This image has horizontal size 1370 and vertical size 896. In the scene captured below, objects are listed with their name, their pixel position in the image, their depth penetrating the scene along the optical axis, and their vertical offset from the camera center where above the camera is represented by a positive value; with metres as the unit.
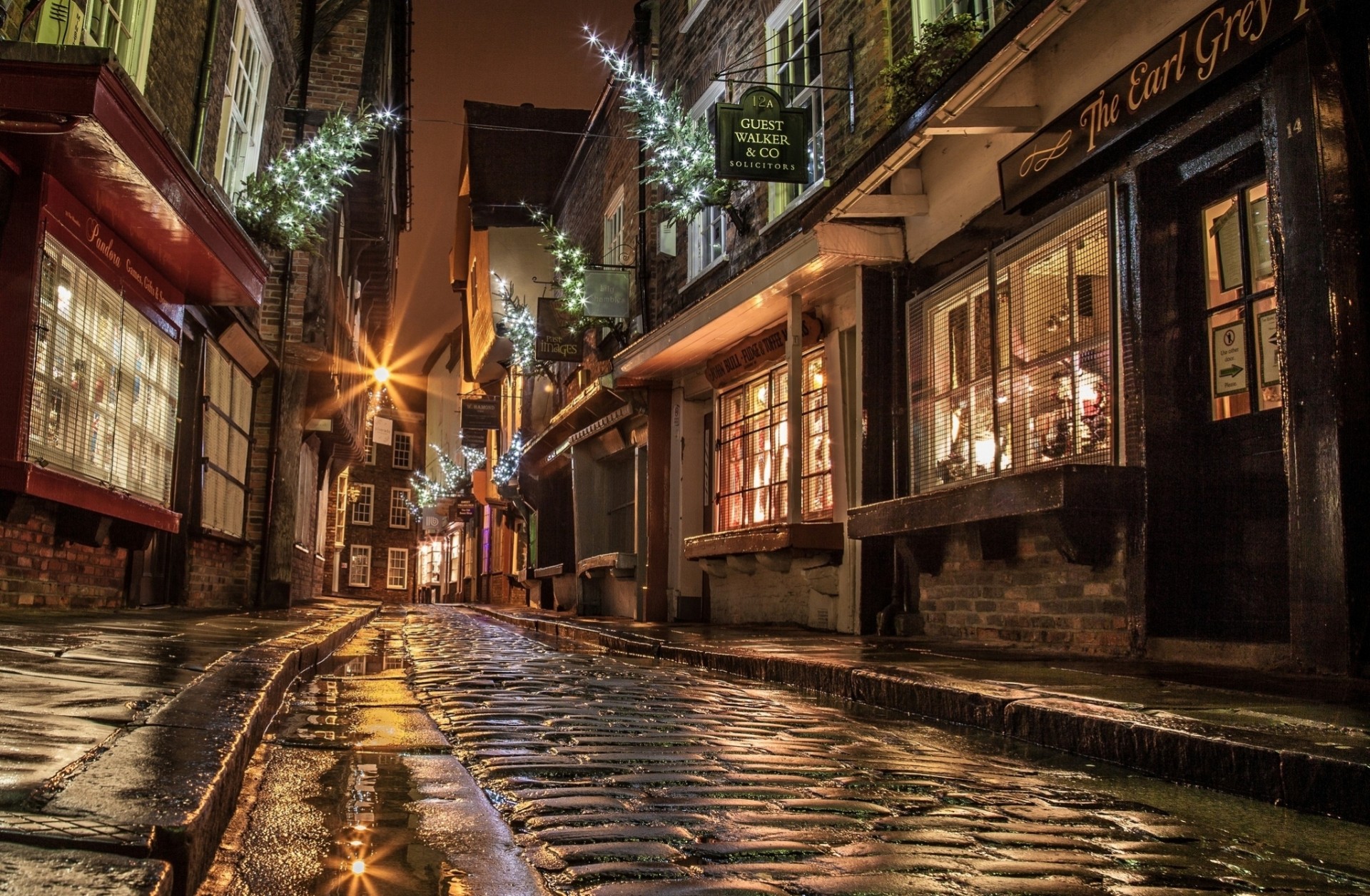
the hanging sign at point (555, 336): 19.16 +4.13
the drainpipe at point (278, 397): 15.34 +2.43
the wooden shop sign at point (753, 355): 11.62 +2.56
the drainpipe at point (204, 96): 10.91 +4.68
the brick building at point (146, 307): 6.77 +2.27
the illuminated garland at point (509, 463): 26.17 +2.63
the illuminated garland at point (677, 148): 12.76 +4.93
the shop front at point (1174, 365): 5.19 +1.29
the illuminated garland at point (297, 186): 12.61 +4.35
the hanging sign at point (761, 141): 10.49 +4.14
